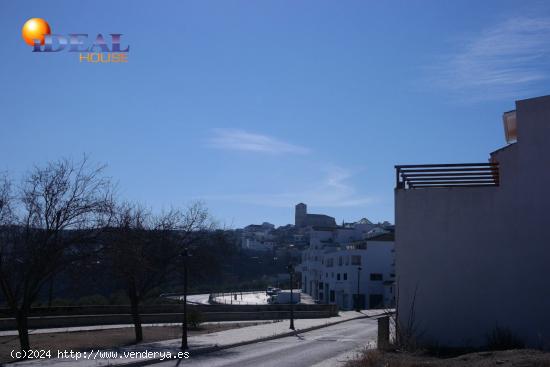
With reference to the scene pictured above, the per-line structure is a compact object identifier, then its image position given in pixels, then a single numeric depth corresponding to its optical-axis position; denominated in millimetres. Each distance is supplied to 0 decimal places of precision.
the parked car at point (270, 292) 84806
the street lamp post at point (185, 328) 24422
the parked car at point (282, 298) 70038
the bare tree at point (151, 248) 27506
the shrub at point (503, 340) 17172
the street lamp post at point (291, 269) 40062
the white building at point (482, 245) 17844
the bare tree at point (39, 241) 21875
